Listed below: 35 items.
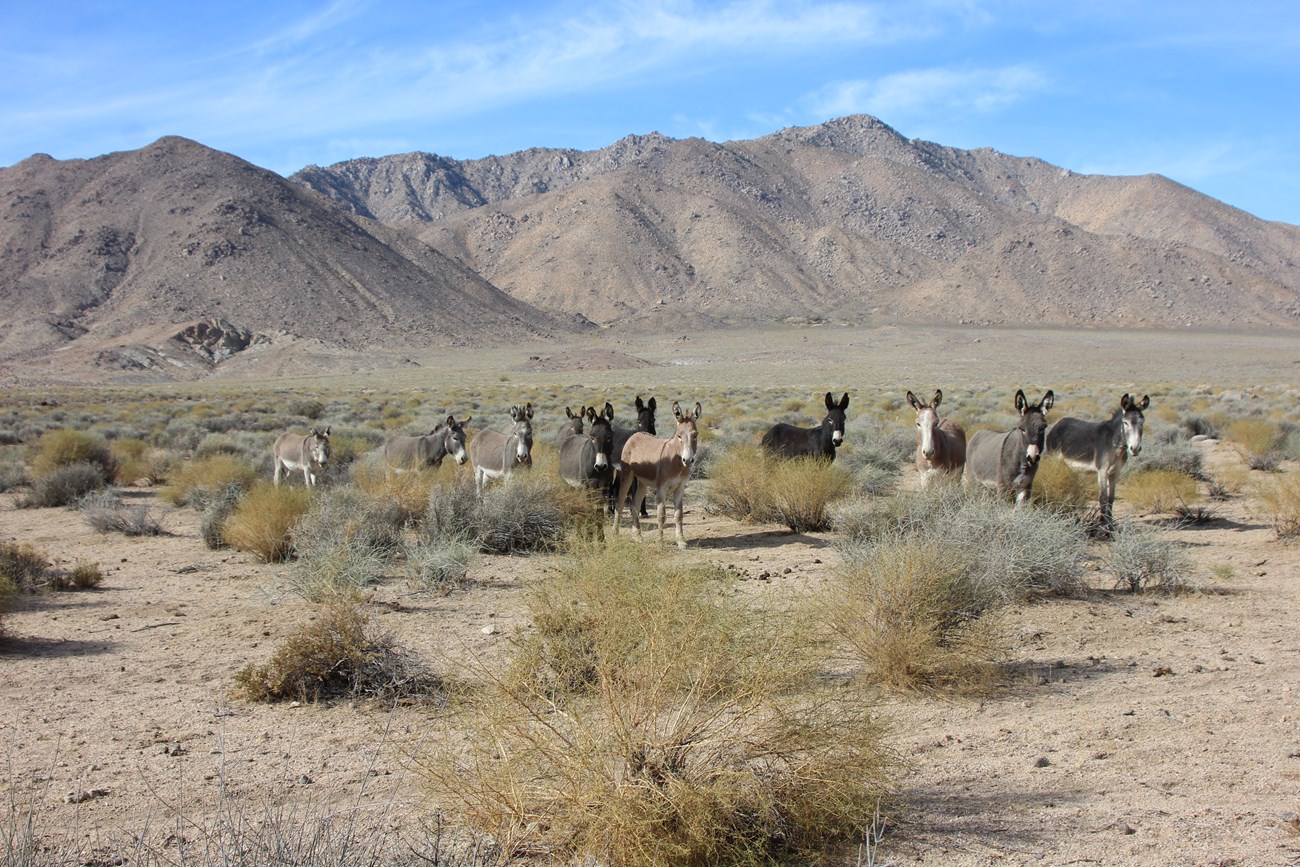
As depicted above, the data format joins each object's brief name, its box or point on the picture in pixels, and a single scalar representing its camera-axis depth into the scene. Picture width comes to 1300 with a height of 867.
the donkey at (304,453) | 15.85
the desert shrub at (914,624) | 6.64
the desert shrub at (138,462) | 19.20
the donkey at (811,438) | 14.62
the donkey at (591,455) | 12.66
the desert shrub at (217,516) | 12.45
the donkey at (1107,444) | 12.65
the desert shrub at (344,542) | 9.07
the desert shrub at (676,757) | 3.88
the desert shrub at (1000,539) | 8.53
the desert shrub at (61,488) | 16.23
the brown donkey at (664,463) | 12.19
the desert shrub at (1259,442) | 19.33
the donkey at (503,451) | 14.39
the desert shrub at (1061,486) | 13.17
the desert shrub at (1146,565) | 9.54
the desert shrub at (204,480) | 15.22
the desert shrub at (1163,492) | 14.41
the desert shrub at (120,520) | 13.34
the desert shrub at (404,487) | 12.76
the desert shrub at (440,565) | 9.82
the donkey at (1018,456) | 11.83
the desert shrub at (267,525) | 11.52
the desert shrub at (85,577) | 10.08
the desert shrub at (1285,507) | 11.63
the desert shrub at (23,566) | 9.59
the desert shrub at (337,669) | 6.73
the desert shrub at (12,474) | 17.86
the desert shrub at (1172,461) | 17.25
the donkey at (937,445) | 13.16
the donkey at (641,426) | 14.25
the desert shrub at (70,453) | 18.20
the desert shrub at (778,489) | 13.36
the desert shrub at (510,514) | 11.95
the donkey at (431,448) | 16.30
